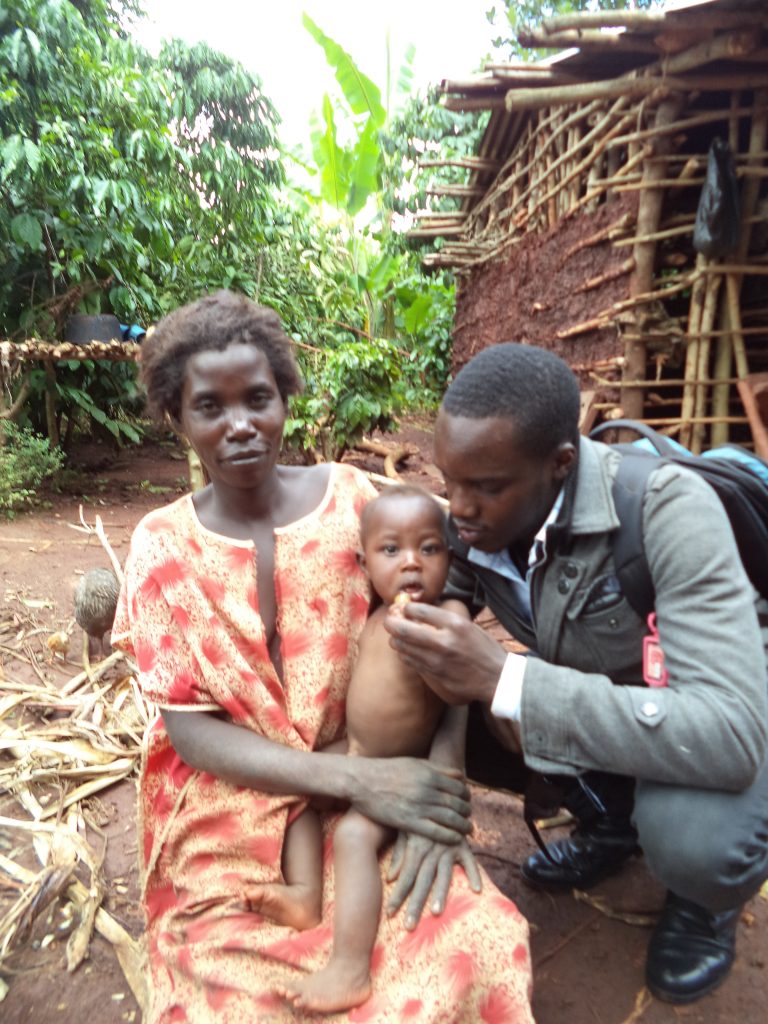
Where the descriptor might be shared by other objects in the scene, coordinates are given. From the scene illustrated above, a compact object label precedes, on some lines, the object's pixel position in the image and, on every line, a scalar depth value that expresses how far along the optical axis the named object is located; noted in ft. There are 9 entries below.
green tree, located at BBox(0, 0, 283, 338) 19.90
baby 5.01
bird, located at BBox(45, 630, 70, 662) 12.09
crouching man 4.57
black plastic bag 13.82
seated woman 4.65
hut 13.44
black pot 22.28
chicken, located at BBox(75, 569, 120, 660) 11.81
